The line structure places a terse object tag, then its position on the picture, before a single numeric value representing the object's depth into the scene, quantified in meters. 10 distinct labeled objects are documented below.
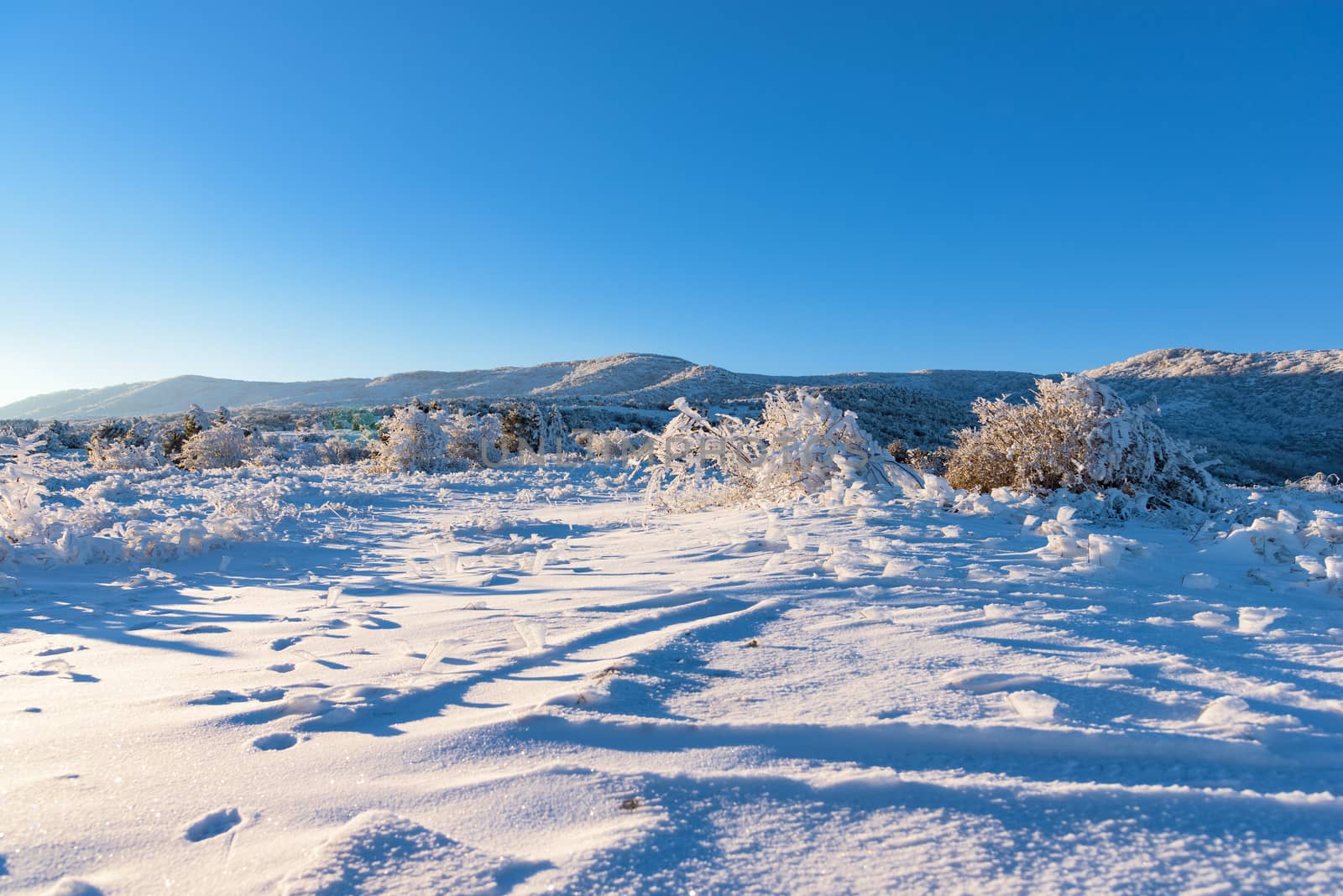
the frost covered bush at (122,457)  10.73
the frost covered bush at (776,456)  4.41
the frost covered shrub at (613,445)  11.52
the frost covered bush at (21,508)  3.23
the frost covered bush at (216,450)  11.94
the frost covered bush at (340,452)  13.14
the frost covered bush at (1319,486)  6.49
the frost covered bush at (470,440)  11.38
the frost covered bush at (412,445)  10.18
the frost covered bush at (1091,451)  3.91
